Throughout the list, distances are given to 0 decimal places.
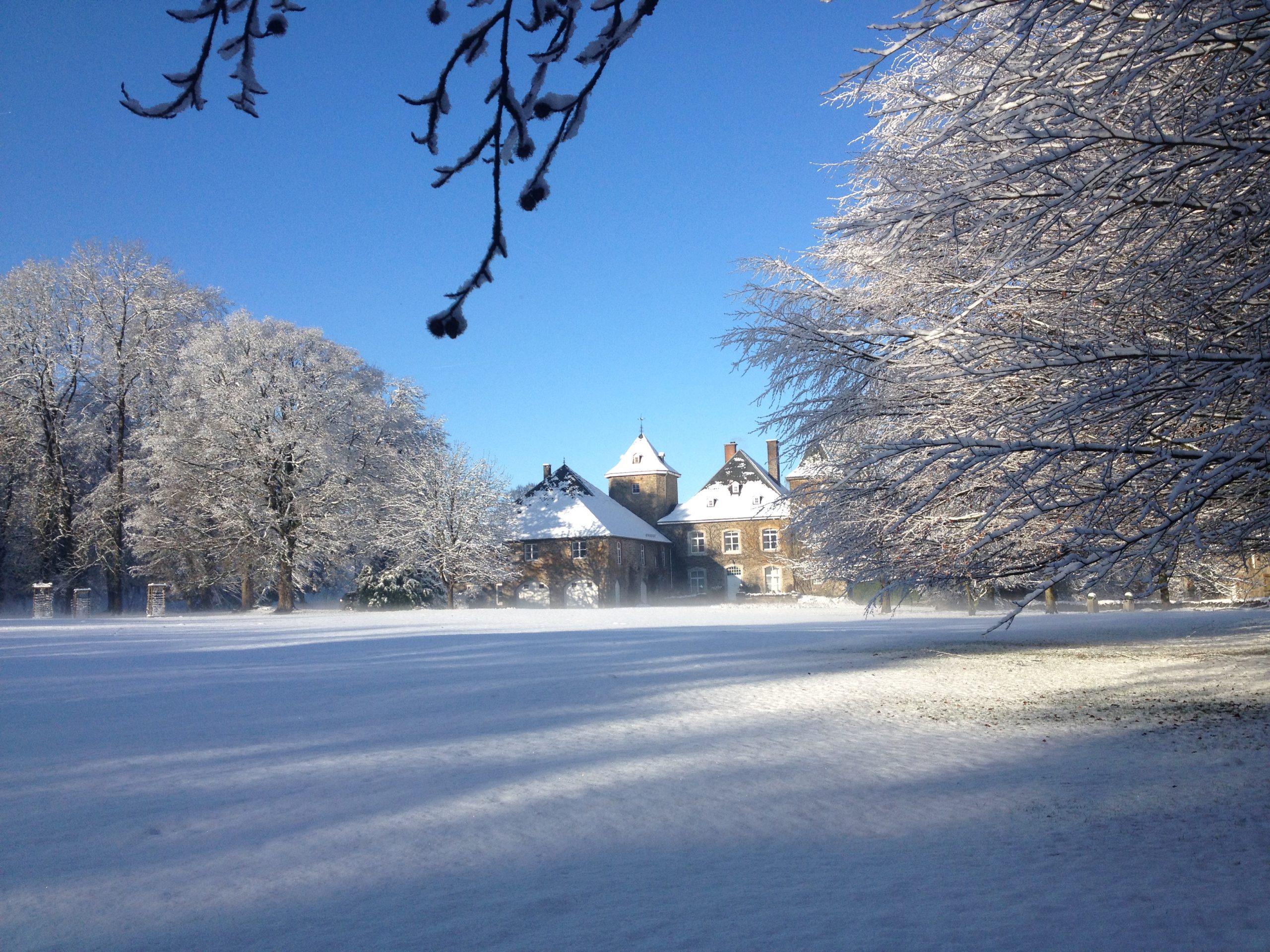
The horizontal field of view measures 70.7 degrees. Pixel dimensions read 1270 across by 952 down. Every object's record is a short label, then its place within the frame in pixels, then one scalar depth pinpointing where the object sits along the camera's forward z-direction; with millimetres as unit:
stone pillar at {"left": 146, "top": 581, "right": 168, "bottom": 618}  30625
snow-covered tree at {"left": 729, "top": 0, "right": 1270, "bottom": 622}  5160
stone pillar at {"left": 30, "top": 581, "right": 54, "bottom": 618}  29734
